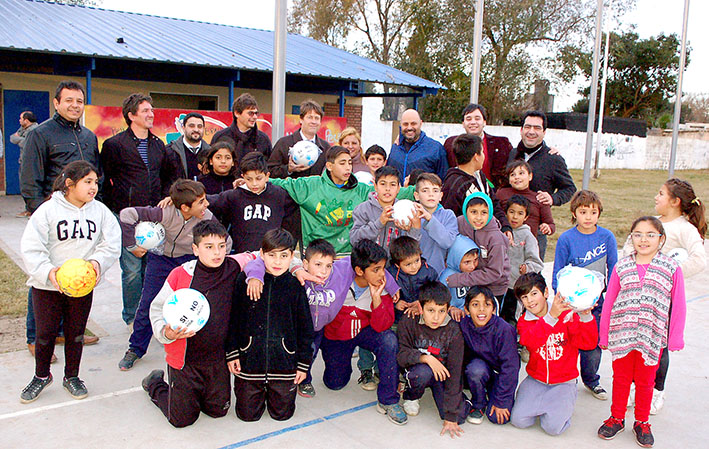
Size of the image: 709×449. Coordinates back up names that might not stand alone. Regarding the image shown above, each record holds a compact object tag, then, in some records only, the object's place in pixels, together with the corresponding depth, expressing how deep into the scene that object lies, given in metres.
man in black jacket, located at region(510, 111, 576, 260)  5.14
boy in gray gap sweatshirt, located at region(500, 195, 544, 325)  4.64
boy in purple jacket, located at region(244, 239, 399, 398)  3.71
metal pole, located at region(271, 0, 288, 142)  5.66
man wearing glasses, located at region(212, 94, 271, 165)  5.14
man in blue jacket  5.11
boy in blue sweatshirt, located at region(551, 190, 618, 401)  4.21
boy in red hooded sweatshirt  3.62
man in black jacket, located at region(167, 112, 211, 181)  4.96
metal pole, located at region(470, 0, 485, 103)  7.18
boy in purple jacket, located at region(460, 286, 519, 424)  3.68
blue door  12.74
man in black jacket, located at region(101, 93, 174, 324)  4.71
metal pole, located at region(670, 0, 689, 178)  11.89
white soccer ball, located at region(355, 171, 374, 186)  4.88
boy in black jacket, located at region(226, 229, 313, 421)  3.63
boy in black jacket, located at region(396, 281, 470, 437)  3.63
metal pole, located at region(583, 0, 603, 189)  8.91
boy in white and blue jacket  4.04
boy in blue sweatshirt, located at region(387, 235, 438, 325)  3.95
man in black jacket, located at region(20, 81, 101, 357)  4.32
